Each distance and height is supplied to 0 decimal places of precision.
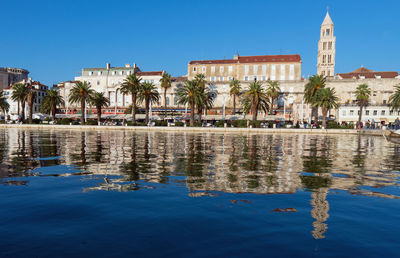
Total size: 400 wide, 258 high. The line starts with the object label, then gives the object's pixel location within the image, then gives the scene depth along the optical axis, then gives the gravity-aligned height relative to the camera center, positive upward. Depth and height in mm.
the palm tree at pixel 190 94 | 63331 +4716
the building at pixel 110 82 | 93812 +10937
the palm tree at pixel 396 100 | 64625 +4158
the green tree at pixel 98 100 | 70438 +3535
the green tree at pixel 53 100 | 74450 +3627
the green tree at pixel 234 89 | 81812 +7542
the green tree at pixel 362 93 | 70312 +6101
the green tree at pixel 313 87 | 66312 +6860
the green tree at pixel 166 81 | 83575 +9696
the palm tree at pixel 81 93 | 68188 +4916
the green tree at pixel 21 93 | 74975 +5206
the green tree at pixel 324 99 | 61406 +3936
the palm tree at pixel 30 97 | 70719 +3976
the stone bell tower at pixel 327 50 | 106188 +23686
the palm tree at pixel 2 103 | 79500 +2889
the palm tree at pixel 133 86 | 66938 +6519
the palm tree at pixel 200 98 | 62978 +3975
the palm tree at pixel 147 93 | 66312 +5010
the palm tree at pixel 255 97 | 61656 +4288
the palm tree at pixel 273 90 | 80562 +7302
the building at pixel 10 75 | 134875 +18289
